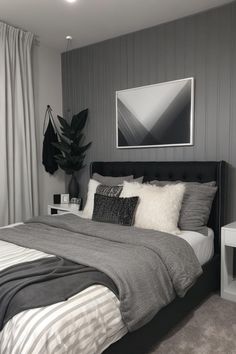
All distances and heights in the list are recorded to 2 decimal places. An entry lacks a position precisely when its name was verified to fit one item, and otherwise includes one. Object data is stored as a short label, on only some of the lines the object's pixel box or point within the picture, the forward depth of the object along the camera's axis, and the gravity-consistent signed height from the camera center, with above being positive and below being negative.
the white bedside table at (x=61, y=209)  3.43 -0.57
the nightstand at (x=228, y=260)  2.34 -0.84
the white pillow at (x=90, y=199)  2.83 -0.38
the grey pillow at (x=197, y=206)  2.44 -0.39
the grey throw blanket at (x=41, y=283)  1.26 -0.58
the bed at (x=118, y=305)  1.20 -0.71
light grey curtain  3.14 +0.35
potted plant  3.61 +0.16
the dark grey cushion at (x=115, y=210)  2.46 -0.42
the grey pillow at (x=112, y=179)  3.07 -0.20
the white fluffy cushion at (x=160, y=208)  2.34 -0.38
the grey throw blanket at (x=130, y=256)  1.55 -0.57
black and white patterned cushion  2.77 -0.28
